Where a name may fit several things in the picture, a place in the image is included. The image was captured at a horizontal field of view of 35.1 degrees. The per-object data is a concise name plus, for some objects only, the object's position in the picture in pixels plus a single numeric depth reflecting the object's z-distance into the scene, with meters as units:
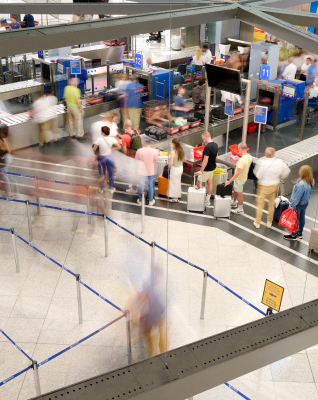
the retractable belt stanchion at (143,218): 8.15
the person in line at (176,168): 9.10
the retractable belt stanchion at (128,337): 5.36
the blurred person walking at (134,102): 12.53
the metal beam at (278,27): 5.85
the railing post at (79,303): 5.90
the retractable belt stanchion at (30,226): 7.75
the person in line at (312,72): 14.08
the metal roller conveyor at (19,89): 12.57
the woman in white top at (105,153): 9.02
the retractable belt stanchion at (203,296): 6.07
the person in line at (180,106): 11.96
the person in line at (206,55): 14.88
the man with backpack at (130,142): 9.55
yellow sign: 5.47
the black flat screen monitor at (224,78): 9.46
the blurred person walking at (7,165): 9.00
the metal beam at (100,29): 5.45
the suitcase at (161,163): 9.91
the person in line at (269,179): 8.28
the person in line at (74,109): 11.50
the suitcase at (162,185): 9.48
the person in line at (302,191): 7.78
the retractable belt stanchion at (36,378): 4.50
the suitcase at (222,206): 8.77
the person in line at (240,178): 8.58
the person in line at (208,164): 8.82
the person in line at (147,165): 8.79
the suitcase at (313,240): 7.80
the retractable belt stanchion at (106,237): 7.45
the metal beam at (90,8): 7.38
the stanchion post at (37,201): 8.76
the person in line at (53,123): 11.60
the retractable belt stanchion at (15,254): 6.93
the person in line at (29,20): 14.81
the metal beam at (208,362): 2.66
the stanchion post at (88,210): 8.58
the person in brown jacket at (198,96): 12.45
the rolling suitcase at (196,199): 8.95
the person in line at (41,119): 11.47
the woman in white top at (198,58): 14.77
